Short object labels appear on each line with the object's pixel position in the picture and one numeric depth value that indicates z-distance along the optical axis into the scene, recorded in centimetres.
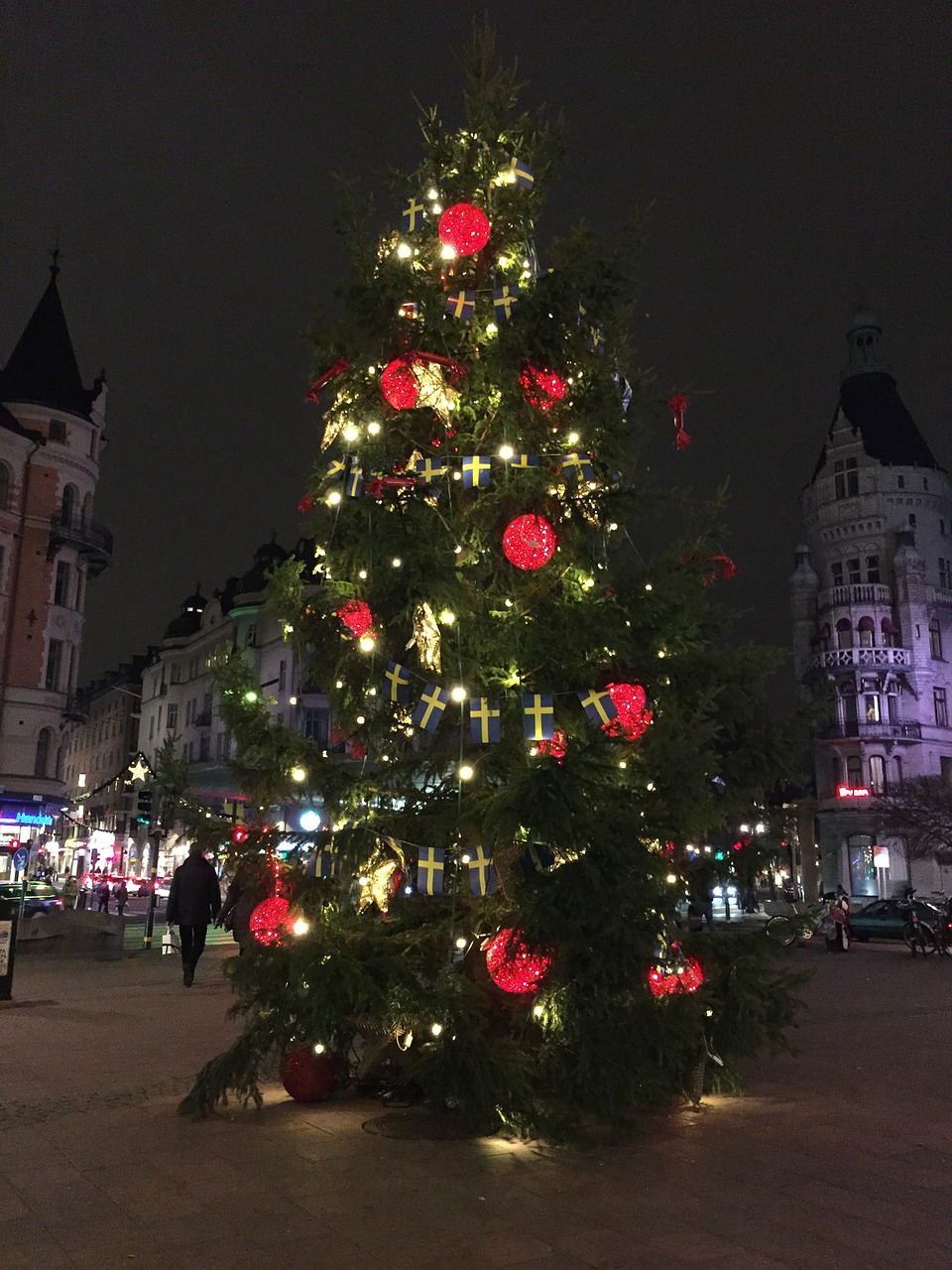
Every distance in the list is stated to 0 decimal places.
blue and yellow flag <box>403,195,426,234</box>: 909
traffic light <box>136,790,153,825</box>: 2539
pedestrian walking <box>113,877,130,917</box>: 3212
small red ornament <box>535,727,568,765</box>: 700
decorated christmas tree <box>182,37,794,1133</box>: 662
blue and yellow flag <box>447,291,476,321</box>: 833
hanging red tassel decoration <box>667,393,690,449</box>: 859
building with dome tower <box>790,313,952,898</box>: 5834
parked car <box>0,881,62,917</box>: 3186
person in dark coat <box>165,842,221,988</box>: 1408
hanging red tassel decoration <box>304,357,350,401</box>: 855
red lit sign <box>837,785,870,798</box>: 5784
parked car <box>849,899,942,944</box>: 2762
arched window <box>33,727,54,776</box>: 4066
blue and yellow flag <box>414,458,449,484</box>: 823
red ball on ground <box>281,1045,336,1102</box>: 744
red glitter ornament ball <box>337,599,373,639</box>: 816
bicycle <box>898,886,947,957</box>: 2328
